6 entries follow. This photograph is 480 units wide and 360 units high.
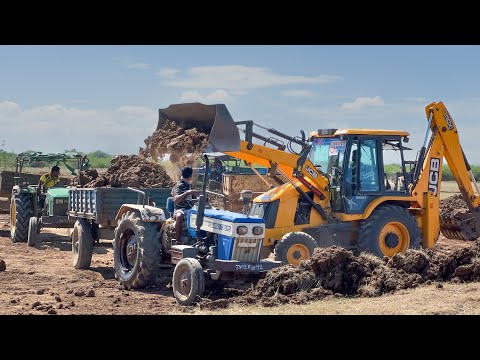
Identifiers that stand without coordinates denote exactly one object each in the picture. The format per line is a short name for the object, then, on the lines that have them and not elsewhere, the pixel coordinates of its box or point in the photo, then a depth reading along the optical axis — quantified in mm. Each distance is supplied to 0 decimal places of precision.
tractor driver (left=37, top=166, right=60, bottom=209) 18781
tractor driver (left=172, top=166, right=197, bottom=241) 11250
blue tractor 10500
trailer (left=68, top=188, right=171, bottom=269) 13664
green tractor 17344
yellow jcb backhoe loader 14086
